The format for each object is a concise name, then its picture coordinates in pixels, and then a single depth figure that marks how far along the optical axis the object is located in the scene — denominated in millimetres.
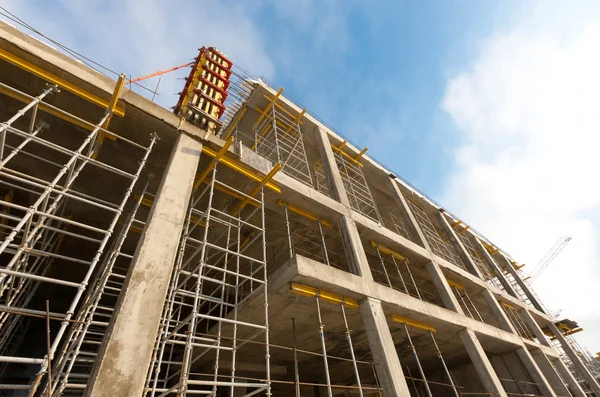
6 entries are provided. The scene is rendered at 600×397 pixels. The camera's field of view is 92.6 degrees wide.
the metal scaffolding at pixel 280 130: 11562
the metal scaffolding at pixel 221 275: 5118
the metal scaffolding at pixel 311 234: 8633
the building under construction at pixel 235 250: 4340
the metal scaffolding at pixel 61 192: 4983
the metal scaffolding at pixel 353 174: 12965
